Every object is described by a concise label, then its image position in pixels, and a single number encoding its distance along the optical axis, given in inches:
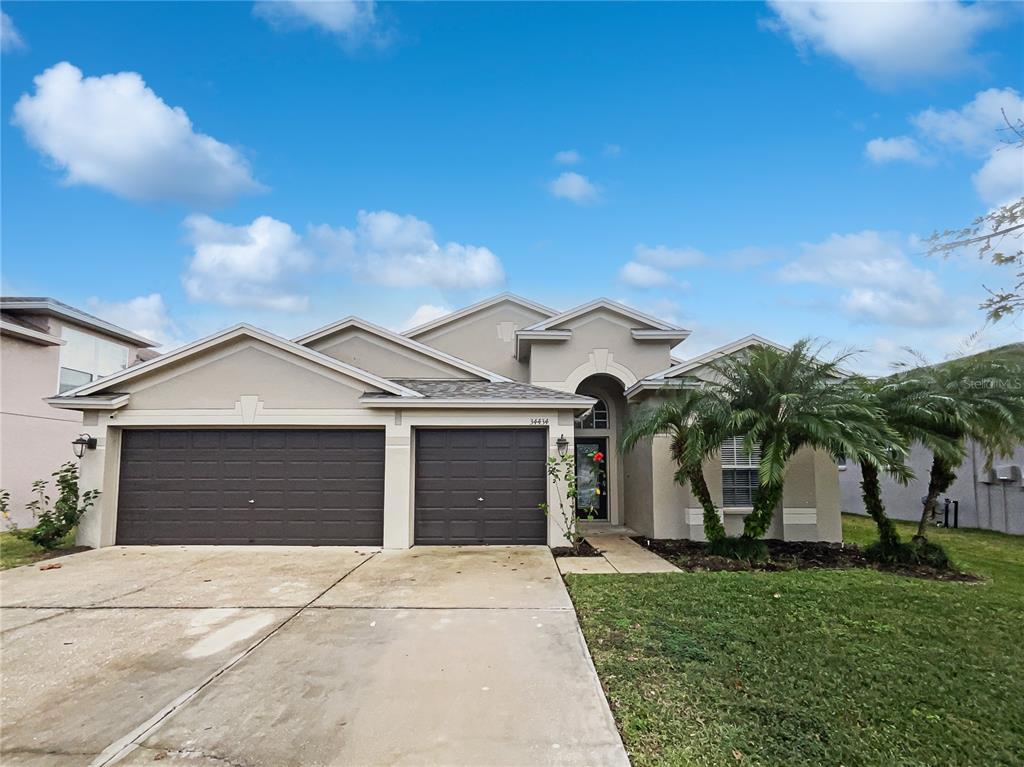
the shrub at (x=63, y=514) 396.8
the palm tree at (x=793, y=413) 339.6
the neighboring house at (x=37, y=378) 517.3
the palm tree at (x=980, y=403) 338.0
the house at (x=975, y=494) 561.3
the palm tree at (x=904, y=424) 350.9
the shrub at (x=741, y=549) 362.9
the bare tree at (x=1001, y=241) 187.5
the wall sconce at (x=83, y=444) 413.1
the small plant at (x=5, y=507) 452.4
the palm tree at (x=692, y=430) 373.1
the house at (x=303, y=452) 416.8
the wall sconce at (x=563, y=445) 415.8
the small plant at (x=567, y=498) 402.0
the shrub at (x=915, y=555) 360.5
